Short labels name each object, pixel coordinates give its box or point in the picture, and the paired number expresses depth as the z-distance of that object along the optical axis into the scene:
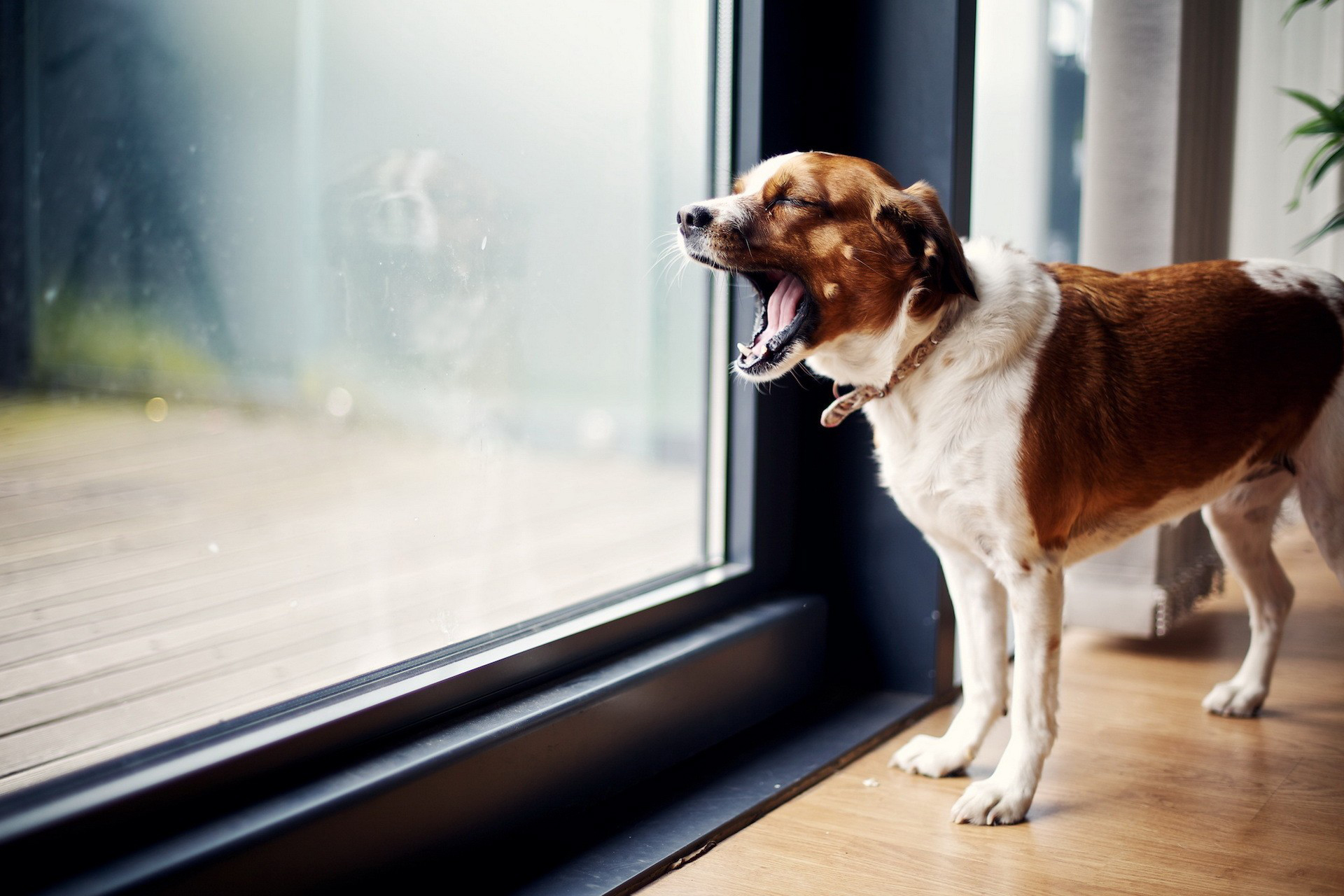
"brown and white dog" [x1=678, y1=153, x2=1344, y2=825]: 1.54
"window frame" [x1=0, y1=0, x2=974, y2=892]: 1.37
